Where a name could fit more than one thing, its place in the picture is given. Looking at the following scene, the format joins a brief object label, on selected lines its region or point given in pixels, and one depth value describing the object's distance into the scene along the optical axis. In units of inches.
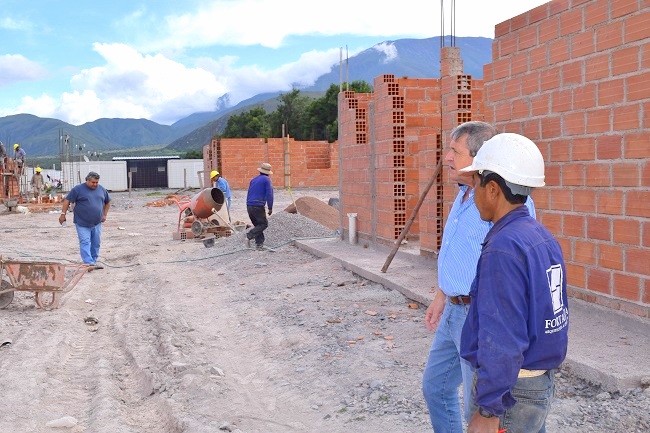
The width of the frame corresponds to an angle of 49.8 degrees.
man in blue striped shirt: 126.3
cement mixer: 607.2
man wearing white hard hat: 86.8
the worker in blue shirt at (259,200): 508.7
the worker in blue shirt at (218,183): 624.5
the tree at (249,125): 2276.1
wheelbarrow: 319.6
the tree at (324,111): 1963.6
